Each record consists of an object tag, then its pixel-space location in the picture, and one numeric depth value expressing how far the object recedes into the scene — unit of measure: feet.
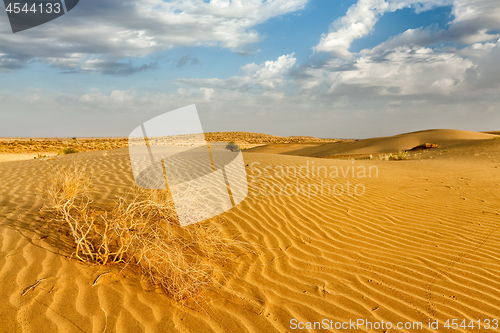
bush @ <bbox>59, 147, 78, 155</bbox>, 58.94
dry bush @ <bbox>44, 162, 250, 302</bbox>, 9.25
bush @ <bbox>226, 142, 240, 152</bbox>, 63.84
